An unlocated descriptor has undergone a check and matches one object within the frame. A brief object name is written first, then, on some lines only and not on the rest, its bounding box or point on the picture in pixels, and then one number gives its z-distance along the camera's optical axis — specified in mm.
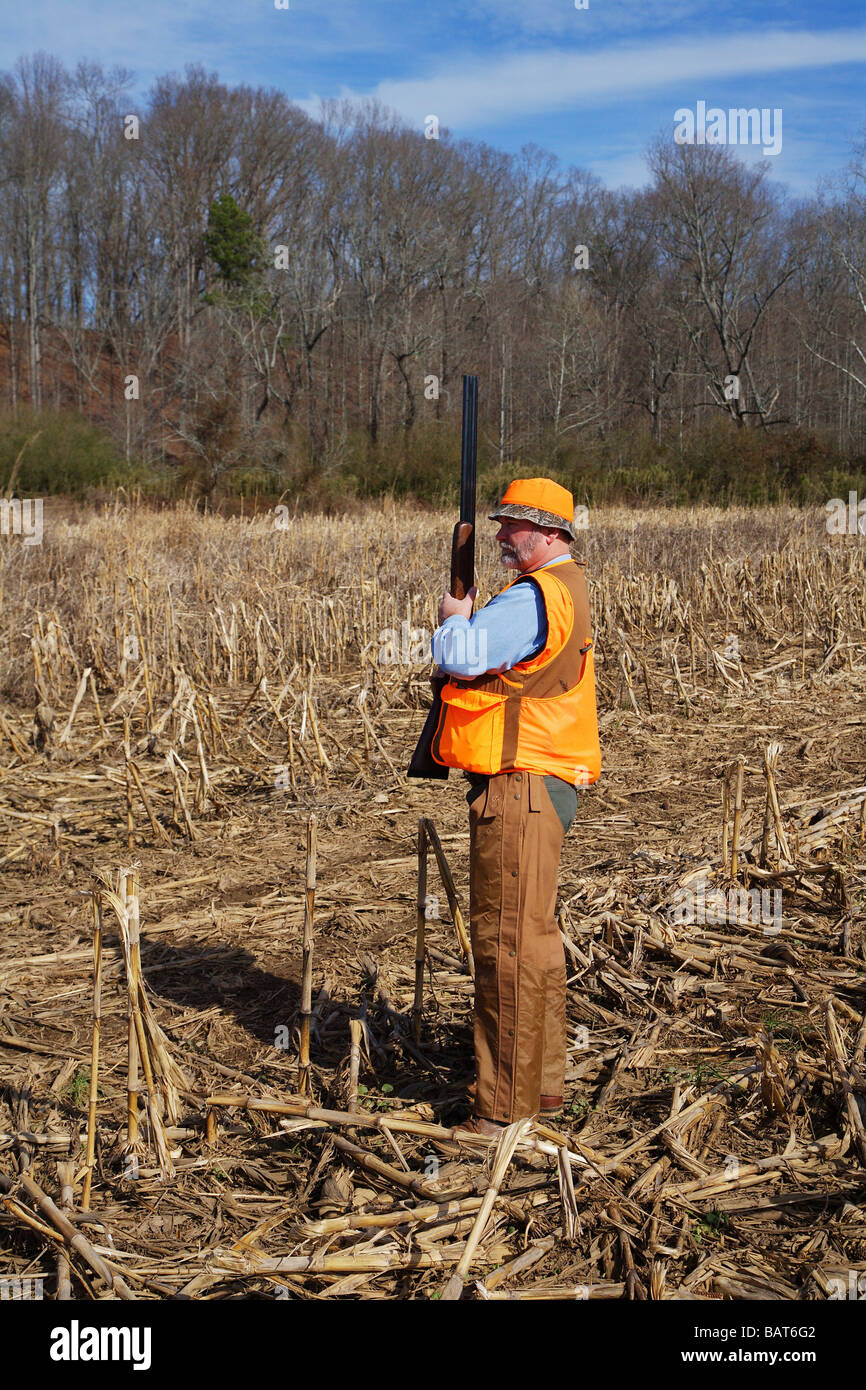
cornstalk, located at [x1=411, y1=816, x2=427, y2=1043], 3733
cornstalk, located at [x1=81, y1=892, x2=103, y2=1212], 2939
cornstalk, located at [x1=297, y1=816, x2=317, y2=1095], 3229
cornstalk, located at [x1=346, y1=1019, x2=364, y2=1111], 3203
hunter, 2943
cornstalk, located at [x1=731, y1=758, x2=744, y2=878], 4820
